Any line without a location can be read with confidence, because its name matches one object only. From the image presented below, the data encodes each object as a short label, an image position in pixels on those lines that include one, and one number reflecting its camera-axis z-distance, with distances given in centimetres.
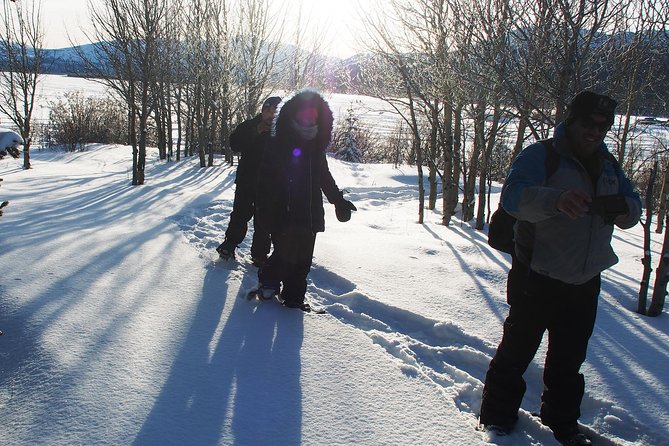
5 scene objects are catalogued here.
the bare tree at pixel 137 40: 981
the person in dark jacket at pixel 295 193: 310
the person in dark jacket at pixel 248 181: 405
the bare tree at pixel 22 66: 1470
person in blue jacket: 186
